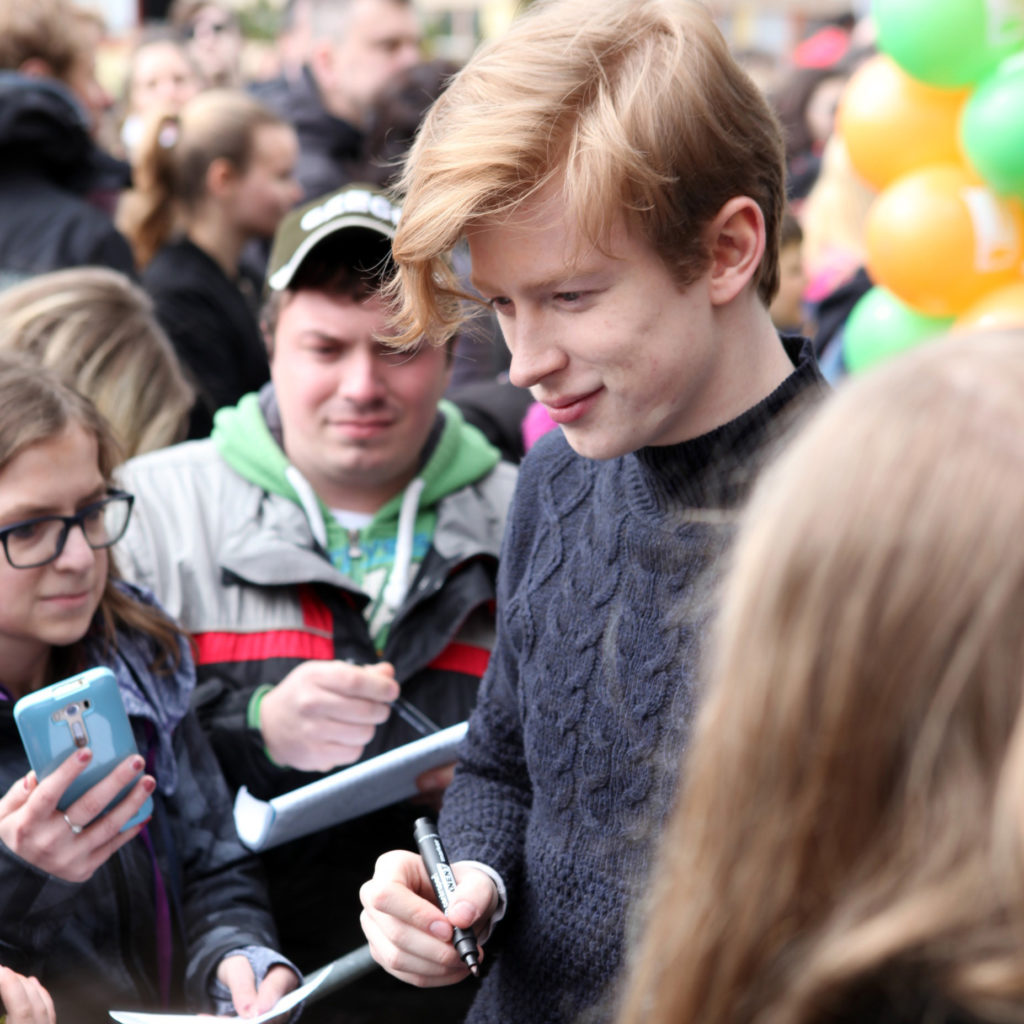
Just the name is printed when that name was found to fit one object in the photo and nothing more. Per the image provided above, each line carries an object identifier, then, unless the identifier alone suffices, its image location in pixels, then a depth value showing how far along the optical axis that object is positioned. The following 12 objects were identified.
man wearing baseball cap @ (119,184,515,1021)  2.09
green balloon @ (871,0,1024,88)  3.14
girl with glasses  1.63
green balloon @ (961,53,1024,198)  3.01
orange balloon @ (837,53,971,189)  3.46
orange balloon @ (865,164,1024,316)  3.28
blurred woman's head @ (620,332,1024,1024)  0.81
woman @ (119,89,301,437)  3.72
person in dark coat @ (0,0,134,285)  3.57
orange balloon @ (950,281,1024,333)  3.13
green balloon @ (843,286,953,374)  3.48
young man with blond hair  1.40
